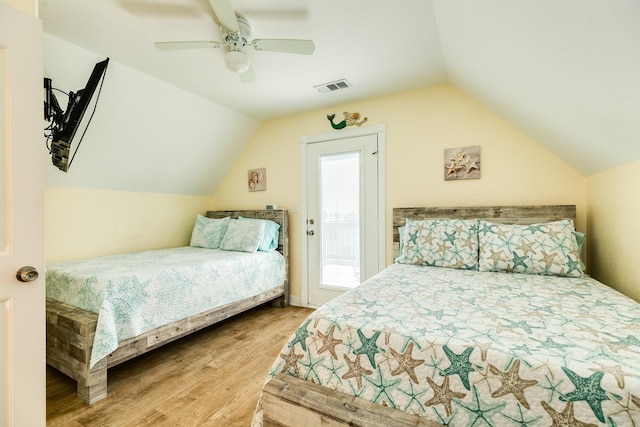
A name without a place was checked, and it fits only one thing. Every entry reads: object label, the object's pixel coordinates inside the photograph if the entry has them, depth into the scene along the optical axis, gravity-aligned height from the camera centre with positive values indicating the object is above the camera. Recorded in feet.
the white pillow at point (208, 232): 11.41 -0.61
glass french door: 10.12 +0.01
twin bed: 5.70 -1.93
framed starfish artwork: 8.61 +1.54
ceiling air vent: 8.83 +4.00
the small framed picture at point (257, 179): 12.35 +1.58
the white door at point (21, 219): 3.52 -0.01
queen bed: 2.72 -1.53
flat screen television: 7.20 +2.61
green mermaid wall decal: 10.34 +3.35
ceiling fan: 5.51 +3.38
